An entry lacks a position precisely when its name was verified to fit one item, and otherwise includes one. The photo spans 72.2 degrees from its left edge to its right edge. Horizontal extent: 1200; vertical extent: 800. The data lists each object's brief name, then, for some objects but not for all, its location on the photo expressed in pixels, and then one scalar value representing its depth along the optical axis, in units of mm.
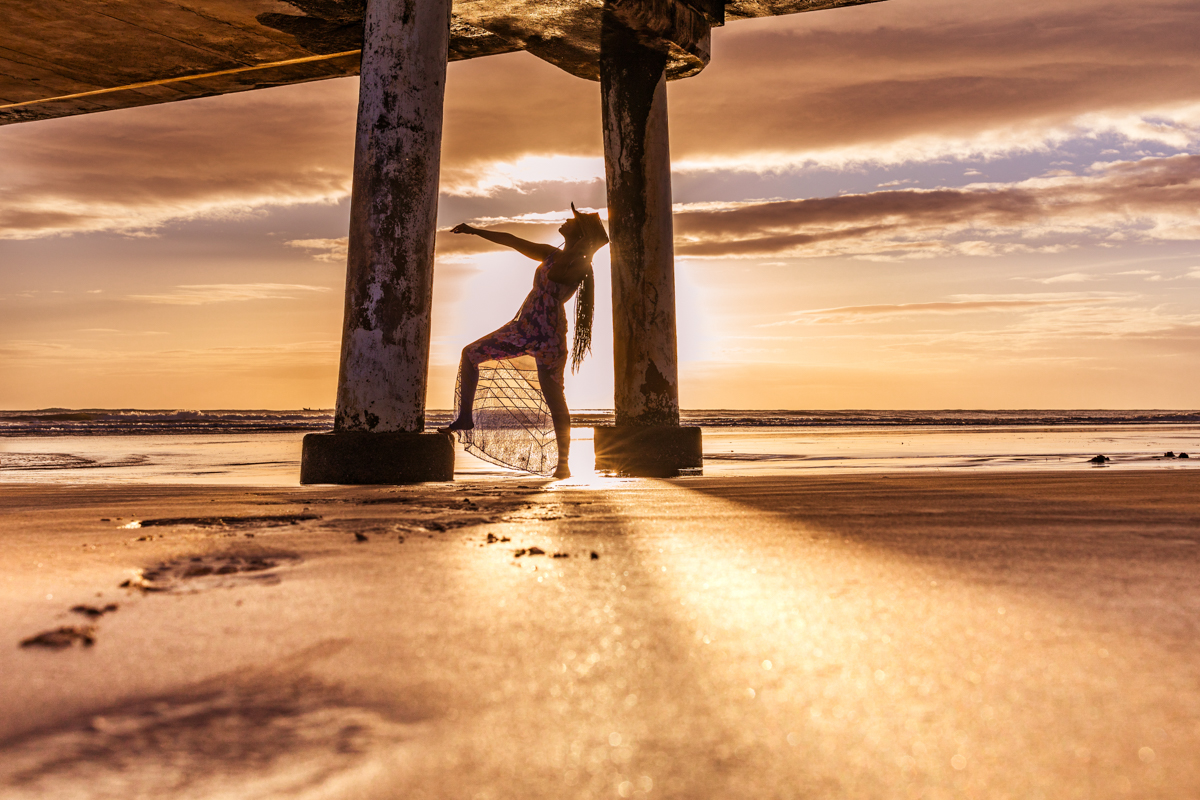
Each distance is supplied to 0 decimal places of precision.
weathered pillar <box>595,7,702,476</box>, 6133
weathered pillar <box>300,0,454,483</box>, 4469
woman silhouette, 5715
